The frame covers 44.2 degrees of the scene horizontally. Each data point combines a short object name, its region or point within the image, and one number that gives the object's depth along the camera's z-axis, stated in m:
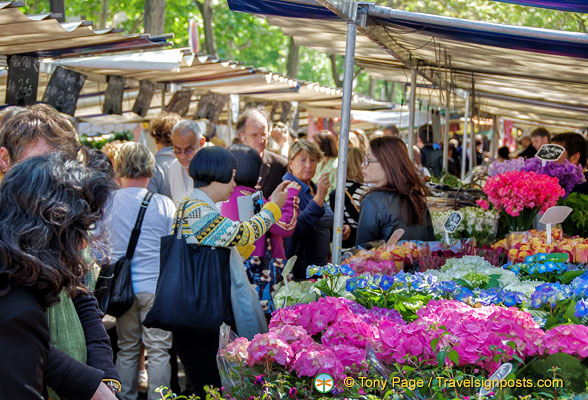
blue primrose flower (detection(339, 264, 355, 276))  3.18
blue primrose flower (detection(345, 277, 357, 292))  3.02
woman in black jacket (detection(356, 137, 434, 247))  4.54
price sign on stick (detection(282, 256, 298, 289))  3.08
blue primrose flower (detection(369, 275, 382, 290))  2.97
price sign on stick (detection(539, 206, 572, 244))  3.83
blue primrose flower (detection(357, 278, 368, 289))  2.99
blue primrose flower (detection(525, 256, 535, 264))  3.47
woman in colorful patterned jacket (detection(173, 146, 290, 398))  3.68
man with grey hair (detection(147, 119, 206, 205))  6.07
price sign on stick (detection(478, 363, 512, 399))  1.94
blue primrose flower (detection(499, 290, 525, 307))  2.78
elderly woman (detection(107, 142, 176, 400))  4.68
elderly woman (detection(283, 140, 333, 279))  5.71
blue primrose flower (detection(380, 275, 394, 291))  2.92
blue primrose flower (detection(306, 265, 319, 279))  3.08
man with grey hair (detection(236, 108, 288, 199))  6.32
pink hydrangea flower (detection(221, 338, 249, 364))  2.33
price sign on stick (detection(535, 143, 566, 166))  4.82
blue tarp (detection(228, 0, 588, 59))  4.14
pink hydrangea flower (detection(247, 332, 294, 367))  2.26
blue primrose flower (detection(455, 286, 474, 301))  2.91
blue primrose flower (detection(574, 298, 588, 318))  2.59
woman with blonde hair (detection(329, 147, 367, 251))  6.20
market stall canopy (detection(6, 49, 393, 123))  7.41
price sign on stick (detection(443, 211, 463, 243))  4.00
